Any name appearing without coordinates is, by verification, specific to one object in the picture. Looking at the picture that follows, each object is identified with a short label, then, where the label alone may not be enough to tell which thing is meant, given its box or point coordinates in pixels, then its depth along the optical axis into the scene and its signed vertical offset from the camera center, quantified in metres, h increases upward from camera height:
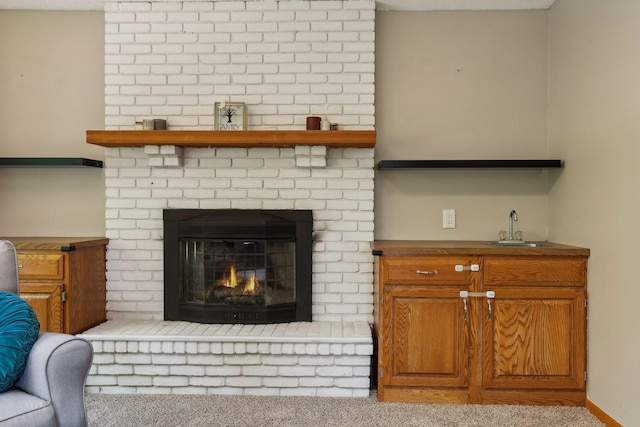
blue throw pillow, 1.67 -0.45
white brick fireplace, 3.19 +0.56
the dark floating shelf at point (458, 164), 3.02 +0.26
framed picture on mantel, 3.14 +0.56
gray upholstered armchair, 1.64 -0.61
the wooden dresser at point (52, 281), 2.80 -0.43
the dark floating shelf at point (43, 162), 3.07 +0.26
